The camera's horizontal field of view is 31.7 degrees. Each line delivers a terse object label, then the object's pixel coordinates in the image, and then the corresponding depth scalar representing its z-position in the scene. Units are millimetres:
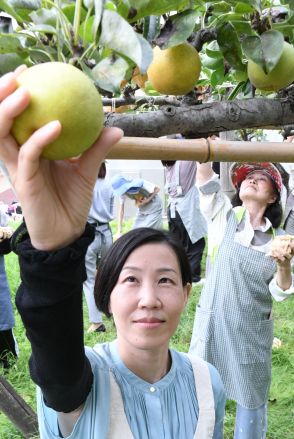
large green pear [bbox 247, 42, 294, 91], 890
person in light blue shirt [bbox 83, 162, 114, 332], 3506
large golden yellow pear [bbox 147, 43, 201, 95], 912
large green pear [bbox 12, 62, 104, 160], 467
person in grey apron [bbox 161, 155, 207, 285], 4117
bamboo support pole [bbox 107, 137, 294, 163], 768
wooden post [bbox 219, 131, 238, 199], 2948
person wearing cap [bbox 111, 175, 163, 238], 3953
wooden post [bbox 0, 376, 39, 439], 1937
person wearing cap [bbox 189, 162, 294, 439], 1983
